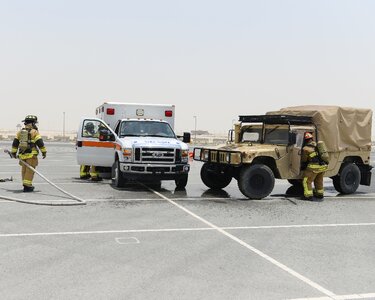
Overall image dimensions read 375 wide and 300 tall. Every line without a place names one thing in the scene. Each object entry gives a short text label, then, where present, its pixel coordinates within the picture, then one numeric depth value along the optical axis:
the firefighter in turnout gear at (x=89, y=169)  14.21
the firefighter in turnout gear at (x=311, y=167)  11.57
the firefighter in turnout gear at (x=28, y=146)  11.61
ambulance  12.38
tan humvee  11.47
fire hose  9.96
